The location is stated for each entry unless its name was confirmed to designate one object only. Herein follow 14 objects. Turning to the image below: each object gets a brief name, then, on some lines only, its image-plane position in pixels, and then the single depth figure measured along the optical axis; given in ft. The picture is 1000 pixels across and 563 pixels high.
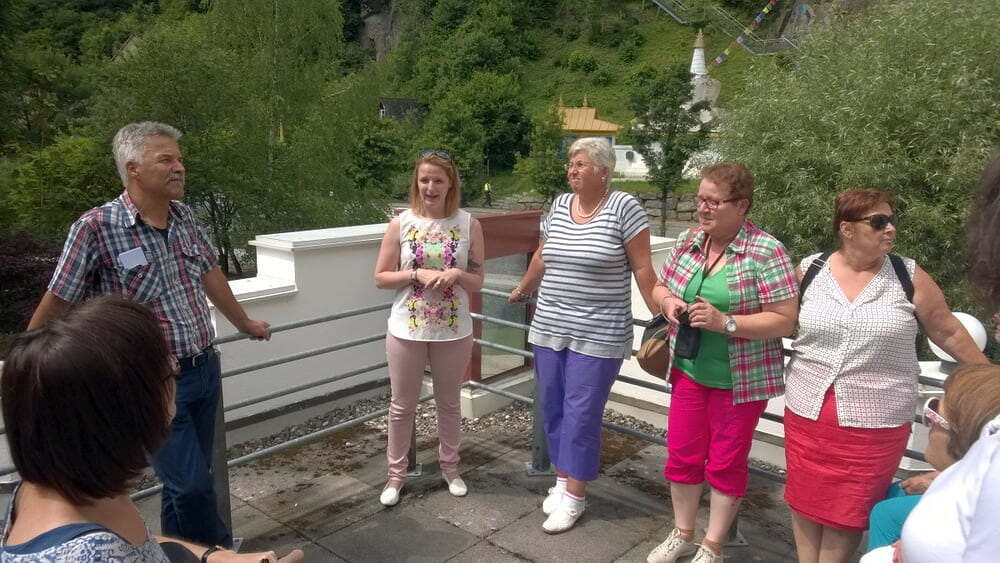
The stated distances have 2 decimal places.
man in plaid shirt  7.66
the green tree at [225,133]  41.47
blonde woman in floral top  10.69
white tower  131.34
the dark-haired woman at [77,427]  3.82
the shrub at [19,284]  26.32
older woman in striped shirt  10.02
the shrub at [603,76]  164.66
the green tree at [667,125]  81.76
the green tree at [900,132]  31.07
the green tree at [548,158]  105.50
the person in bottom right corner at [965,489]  3.72
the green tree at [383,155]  101.55
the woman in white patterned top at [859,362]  7.79
